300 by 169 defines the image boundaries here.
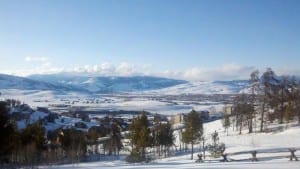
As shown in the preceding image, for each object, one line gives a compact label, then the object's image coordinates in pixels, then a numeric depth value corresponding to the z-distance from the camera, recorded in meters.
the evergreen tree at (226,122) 98.41
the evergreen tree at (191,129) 72.56
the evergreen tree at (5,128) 43.59
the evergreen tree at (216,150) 55.12
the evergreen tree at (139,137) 65.62
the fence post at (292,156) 36.55
